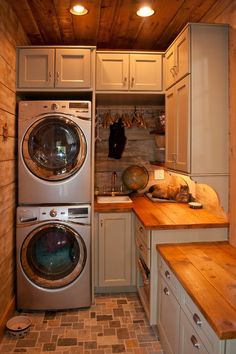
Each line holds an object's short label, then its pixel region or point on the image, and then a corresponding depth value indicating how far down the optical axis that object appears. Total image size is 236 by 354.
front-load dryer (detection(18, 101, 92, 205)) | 2.71
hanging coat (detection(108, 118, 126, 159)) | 3.61
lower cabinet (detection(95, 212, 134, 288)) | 3.06
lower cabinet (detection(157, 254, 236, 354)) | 1.31
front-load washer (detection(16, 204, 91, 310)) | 2.72
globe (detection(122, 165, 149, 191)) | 3.64
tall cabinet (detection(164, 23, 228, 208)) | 2.25
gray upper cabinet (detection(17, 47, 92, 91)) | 2.79
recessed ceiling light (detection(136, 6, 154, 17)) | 2.46
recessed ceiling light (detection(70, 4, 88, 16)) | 2.43
